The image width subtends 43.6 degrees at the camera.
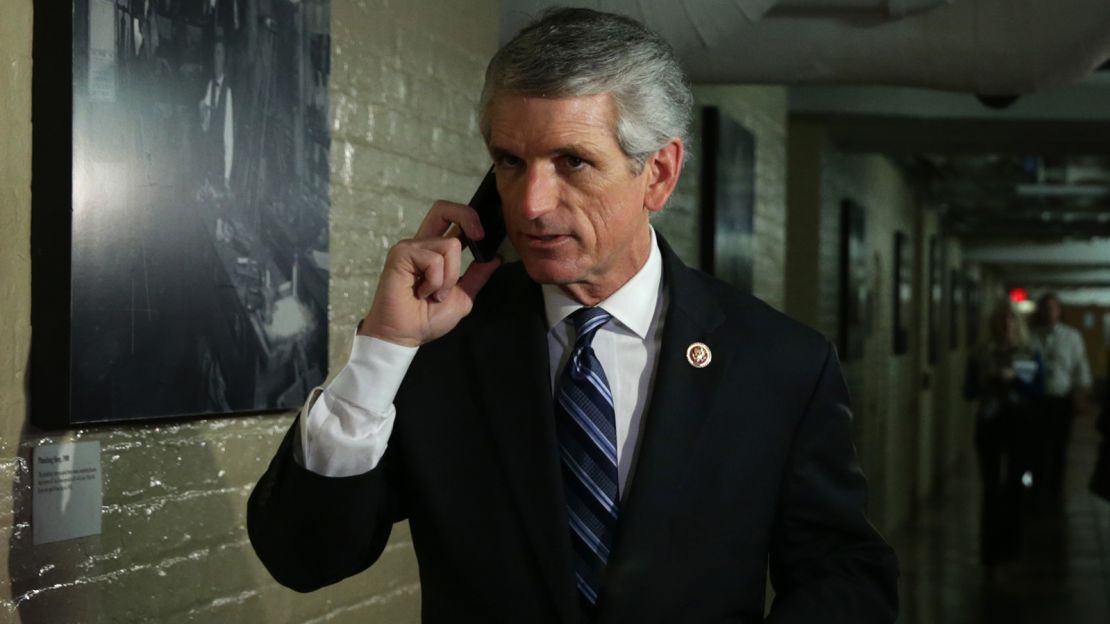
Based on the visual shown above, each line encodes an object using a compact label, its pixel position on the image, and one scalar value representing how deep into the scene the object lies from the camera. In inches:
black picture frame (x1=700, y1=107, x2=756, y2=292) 216.1
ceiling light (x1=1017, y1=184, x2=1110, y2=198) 551.0
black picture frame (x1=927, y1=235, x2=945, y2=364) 613.9
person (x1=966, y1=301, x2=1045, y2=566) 369.4
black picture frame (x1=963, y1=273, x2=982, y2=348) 960.9
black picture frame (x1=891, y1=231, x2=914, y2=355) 470.9
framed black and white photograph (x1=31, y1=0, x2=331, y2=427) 81.0
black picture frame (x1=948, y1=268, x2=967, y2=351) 780.6
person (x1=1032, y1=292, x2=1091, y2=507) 392.5
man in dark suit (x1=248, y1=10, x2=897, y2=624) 64.0
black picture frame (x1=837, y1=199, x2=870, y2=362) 348.5
